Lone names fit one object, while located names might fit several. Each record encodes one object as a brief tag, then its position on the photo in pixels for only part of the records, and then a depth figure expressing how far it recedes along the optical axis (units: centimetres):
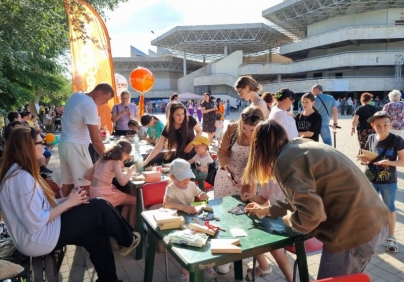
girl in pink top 358
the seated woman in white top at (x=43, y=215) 231
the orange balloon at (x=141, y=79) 1133
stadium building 3269
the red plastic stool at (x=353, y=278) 150
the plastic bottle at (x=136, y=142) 546
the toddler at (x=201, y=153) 410
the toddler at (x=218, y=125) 1144
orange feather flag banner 720
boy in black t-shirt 344
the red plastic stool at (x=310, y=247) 258
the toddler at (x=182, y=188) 286
